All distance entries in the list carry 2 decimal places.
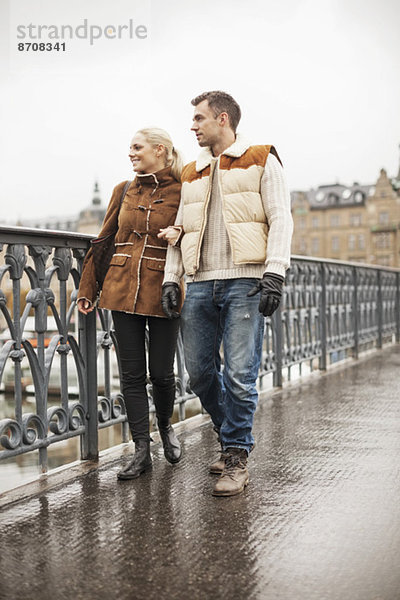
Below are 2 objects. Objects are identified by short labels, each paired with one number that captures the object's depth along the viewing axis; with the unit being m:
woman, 3.95
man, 3.70
